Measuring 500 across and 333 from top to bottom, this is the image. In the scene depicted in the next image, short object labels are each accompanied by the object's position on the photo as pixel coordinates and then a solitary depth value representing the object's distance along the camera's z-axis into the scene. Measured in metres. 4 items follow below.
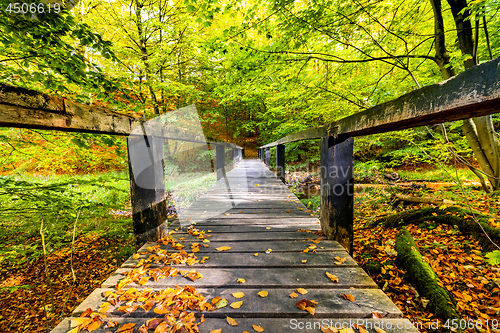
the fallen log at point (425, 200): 3.06
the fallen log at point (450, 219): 2.21
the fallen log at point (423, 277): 1.52
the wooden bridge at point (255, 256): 0.85
